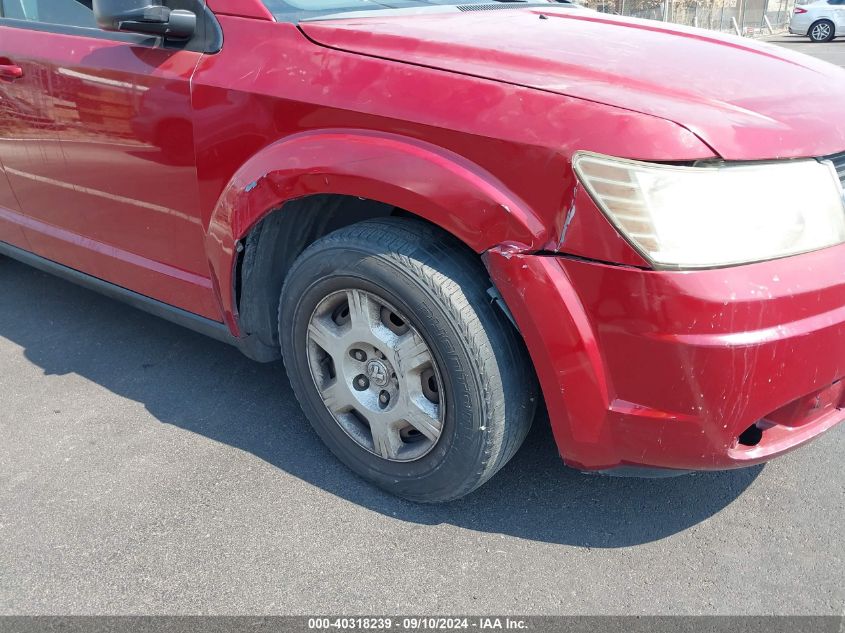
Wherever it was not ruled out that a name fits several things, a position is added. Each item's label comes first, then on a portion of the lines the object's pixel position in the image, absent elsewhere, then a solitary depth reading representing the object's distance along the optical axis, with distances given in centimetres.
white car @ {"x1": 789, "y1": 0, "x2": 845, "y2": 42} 1942
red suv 169
